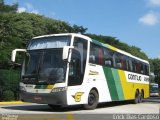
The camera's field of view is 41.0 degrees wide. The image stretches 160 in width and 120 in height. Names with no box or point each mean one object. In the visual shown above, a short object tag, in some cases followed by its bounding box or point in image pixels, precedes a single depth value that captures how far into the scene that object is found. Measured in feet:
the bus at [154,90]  97.89
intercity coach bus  30.30
